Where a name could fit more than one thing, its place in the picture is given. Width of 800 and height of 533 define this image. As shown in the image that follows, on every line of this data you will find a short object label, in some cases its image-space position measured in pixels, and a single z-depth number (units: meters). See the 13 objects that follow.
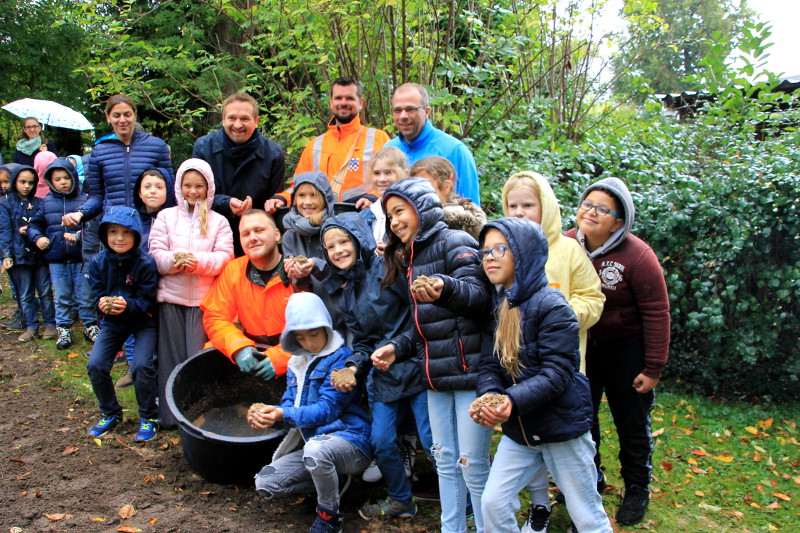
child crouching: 3.22
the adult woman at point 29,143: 8.43
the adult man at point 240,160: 4.74
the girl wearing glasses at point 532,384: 2.60
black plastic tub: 3.59
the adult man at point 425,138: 4.25
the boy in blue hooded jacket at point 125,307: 4.29
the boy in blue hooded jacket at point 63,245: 6.46
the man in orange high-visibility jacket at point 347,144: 4.70
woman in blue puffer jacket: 5.27
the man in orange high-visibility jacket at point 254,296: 4.07
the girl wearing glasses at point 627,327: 3.24
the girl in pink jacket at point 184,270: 4.45
